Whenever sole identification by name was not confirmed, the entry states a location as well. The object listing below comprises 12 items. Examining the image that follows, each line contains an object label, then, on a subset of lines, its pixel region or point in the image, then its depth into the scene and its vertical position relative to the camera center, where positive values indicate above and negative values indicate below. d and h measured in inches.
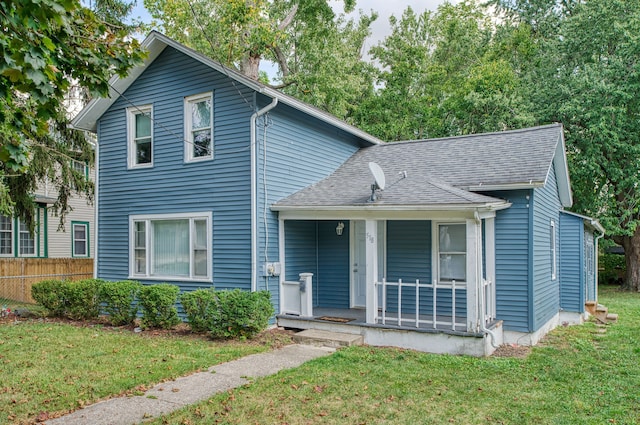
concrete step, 329.1 -77.3
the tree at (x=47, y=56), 145.1 +63.0
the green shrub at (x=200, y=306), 347.9 -56.2
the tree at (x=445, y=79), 734.5 +264.0
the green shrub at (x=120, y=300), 397.7 -58.3
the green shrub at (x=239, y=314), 336.5 -60.3
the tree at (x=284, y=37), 734.5 +323.5
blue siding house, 346.9 +12.6
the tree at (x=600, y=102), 666.8 +178.8
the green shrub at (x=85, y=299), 420.5 -60.6
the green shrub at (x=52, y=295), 438.0 -59.7
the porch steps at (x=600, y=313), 474.9 -87.5
